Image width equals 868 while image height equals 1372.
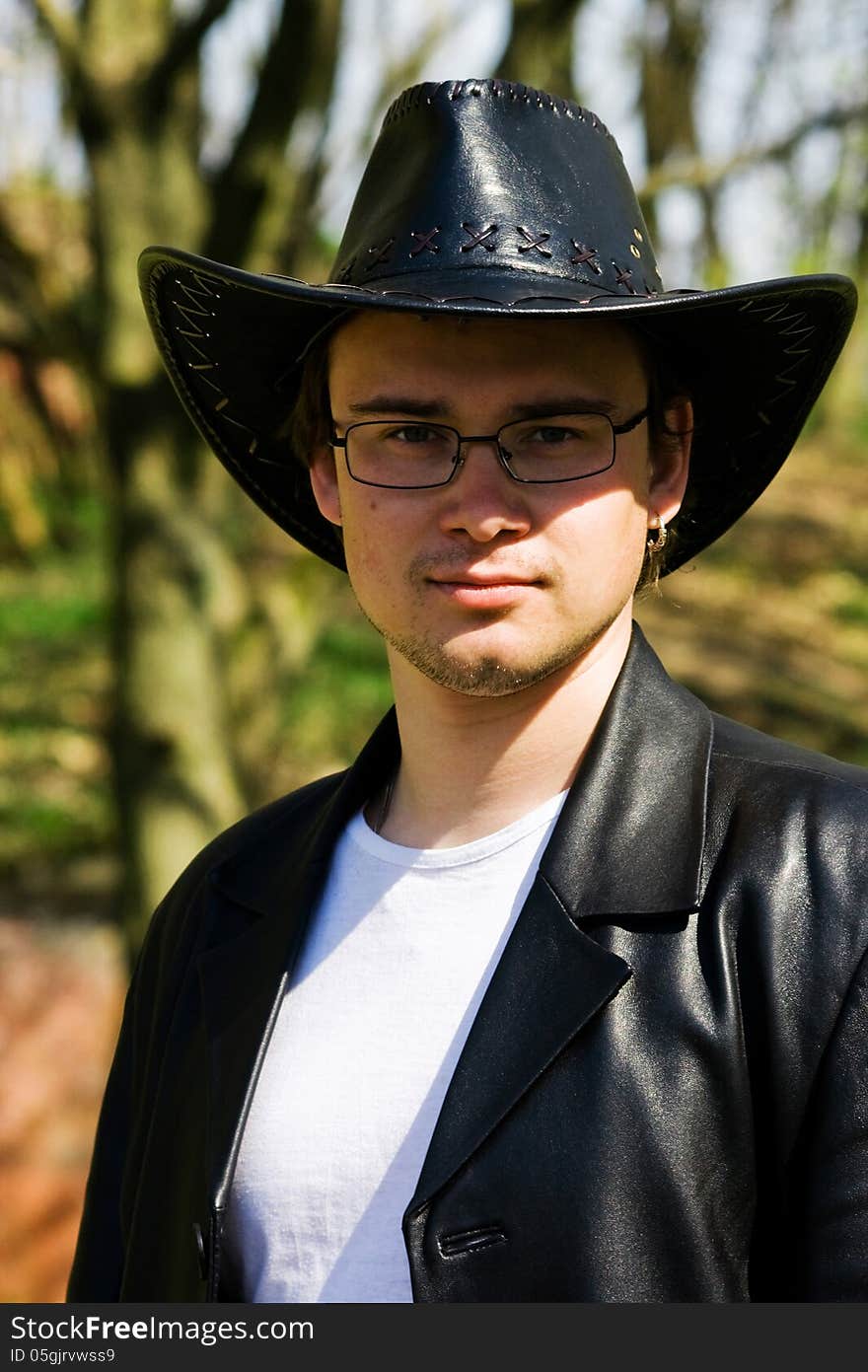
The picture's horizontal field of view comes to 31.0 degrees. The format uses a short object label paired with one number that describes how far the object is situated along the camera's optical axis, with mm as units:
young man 1769
